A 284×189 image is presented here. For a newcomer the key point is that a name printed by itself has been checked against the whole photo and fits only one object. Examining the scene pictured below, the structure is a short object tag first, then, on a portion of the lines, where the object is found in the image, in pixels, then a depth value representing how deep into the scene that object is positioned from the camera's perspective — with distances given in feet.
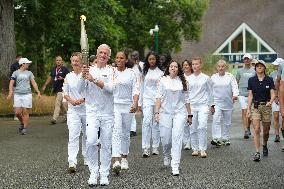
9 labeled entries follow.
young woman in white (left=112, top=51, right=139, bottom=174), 37.42
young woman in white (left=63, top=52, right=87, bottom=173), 37.11
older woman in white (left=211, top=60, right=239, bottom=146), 49.60
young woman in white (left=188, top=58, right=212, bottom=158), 44.33
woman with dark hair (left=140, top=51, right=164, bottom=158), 43.09
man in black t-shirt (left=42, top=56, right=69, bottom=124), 65.05
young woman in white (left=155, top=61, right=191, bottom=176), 36.58
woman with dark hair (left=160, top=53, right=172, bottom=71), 42.72
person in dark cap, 41.50
